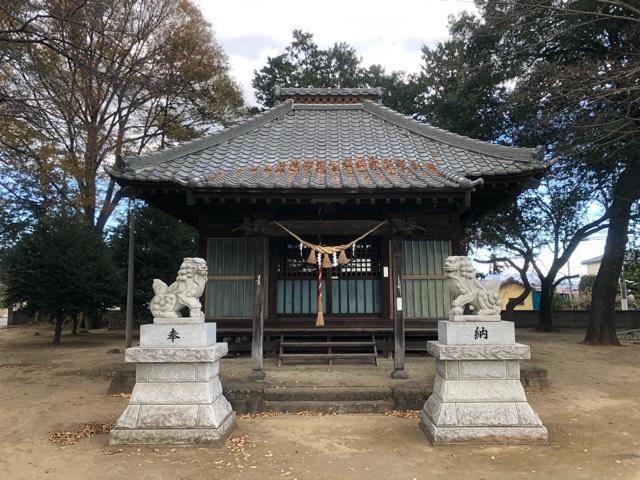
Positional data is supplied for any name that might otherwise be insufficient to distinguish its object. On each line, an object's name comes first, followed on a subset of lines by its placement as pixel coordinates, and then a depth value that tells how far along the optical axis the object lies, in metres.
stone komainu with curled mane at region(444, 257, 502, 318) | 6.38
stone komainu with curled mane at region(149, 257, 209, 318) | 6.38
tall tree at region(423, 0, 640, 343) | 12.42
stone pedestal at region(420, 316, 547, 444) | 5.95
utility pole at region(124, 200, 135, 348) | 11.43
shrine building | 8.71
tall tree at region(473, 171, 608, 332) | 19.18
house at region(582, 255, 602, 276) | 64.29
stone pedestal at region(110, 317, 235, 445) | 5.96
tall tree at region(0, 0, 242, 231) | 10.04
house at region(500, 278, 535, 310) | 37.66
